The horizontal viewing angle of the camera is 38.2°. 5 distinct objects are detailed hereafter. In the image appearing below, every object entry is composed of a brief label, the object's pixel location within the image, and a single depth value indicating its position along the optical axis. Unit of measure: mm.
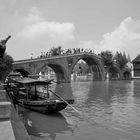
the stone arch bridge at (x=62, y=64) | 34288
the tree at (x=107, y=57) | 51219
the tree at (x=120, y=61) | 55094
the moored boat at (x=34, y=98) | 10562
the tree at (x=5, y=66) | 15497
